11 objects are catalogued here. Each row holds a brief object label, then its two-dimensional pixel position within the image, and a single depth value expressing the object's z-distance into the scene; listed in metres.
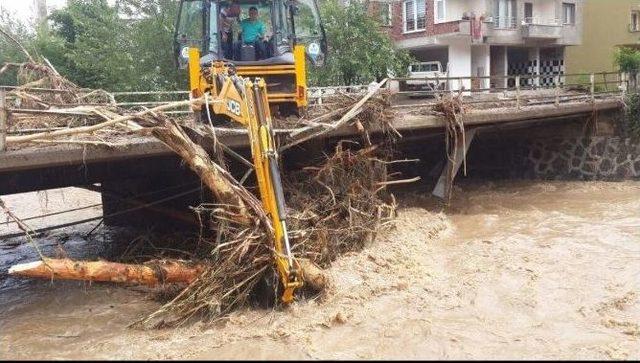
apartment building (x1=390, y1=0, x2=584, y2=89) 30.26
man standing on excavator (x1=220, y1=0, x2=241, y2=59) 9.62
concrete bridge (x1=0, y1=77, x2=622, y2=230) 8.39
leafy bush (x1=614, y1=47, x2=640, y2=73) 19.53
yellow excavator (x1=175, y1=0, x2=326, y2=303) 9.19
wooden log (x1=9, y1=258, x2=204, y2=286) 6.99
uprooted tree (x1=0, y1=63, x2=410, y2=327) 7.54
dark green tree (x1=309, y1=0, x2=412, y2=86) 22.67
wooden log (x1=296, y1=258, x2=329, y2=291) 7.77
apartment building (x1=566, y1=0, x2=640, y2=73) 36.78
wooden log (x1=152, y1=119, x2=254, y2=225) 7.82
